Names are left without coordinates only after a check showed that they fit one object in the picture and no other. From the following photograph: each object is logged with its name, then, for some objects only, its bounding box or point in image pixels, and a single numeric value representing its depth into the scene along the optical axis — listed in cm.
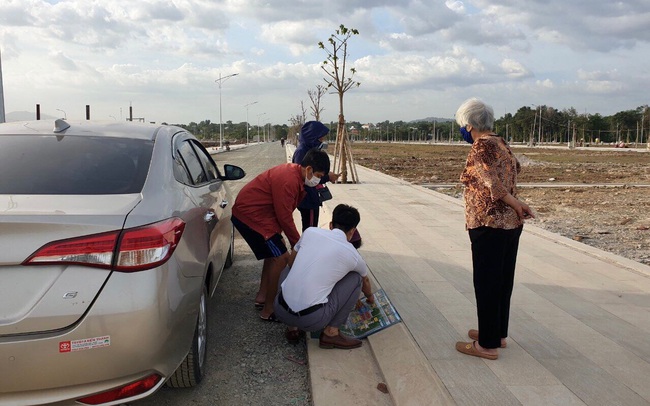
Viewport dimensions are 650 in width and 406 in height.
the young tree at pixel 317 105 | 3102
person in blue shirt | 508
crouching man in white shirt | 332
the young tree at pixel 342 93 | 1498
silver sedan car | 209
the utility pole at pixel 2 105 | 815
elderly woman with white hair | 303
